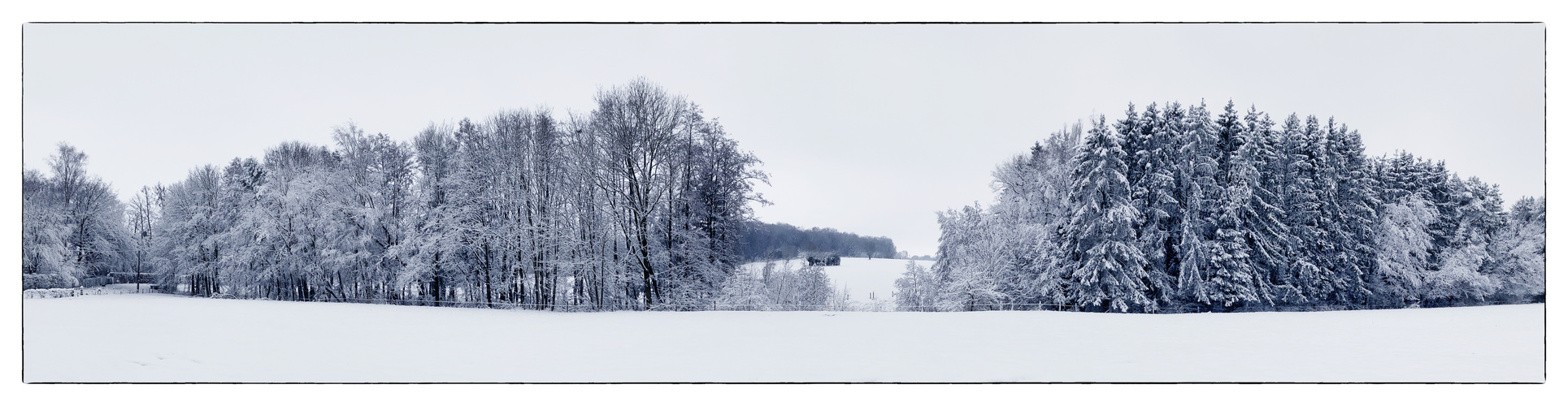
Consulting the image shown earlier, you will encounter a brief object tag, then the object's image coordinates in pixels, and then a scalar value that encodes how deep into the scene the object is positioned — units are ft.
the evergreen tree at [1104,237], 62.18
